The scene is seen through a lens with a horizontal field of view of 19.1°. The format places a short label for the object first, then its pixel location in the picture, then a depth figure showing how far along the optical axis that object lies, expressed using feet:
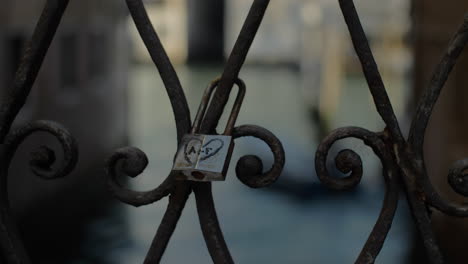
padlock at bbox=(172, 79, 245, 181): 3.12
